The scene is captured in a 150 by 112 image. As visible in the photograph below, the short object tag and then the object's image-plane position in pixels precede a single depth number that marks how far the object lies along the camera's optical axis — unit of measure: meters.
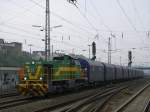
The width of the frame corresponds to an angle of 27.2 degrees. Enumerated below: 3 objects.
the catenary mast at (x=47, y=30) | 32.38
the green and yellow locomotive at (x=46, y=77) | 21.69
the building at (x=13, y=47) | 84.64
